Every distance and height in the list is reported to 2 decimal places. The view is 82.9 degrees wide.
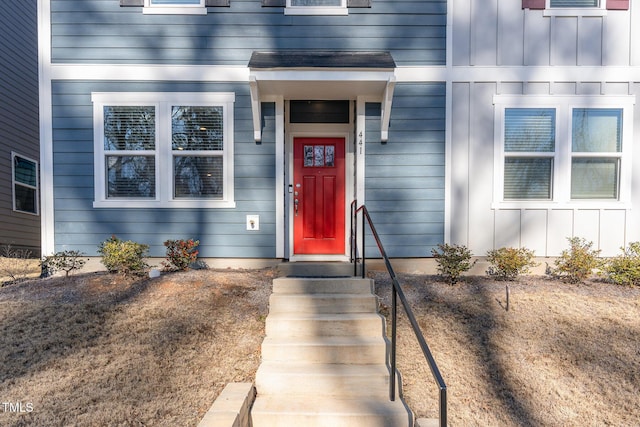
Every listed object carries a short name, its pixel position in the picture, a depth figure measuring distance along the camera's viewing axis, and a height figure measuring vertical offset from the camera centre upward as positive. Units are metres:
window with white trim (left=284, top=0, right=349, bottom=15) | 5.20 +2.83
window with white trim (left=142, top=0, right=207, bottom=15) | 5.18 +2.83
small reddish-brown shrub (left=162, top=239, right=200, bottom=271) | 4.93 -0.66
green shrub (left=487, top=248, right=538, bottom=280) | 4.71 -0.73
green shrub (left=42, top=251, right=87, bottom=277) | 4.79 -0.77
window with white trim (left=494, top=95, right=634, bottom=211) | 5.22 +0.83
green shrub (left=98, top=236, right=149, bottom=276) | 4.56 -0.66
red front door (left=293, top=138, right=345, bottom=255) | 5.55 +0.18
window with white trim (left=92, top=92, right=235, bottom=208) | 5.27 +0.83
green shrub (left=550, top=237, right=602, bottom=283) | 4.62 -0.74
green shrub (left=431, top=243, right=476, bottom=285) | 4.55 -0.72
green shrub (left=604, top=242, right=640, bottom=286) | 4.58 -0.81
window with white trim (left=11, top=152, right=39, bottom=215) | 8.30 +0.52
